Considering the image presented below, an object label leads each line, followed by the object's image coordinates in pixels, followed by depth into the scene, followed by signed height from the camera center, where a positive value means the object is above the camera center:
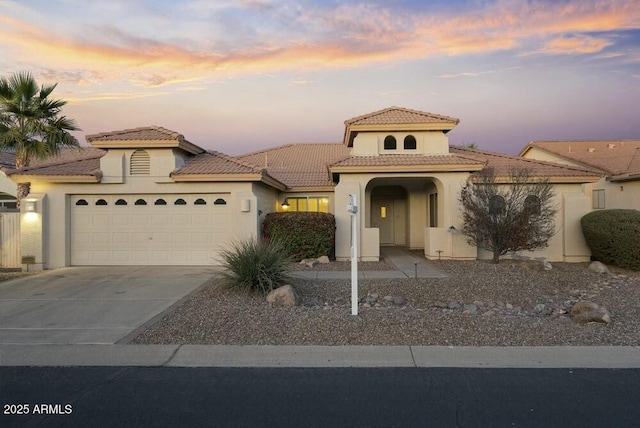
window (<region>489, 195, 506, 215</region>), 13.82 +0.45
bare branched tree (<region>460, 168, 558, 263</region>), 13.55 +0.17
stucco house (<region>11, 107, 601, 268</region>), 14.76 +0.95
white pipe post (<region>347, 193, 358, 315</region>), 7.94 -0.58
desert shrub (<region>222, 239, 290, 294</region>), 9.52 -1.01
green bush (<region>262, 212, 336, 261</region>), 15.11 -0.40
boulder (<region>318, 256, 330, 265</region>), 14.92 -1.29
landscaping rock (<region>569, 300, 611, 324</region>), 7.56 -1.61
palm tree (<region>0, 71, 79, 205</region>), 14.45 +3.31
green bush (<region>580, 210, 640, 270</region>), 13.55 -0.55
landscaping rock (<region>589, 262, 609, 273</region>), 13.81 -1.52
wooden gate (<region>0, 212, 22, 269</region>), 14.87 -0.54
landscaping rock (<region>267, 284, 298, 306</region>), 8.71 -1.47
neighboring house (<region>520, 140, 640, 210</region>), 20.34 +3.34
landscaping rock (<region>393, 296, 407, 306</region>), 9.44 -1.70
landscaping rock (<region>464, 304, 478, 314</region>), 8.76 -1.78
